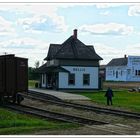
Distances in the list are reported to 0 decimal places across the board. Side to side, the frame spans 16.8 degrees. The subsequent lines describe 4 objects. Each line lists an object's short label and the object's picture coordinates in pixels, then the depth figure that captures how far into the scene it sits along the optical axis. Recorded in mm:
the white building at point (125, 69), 96562
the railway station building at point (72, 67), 53031
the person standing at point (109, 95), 32125
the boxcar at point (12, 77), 30375
